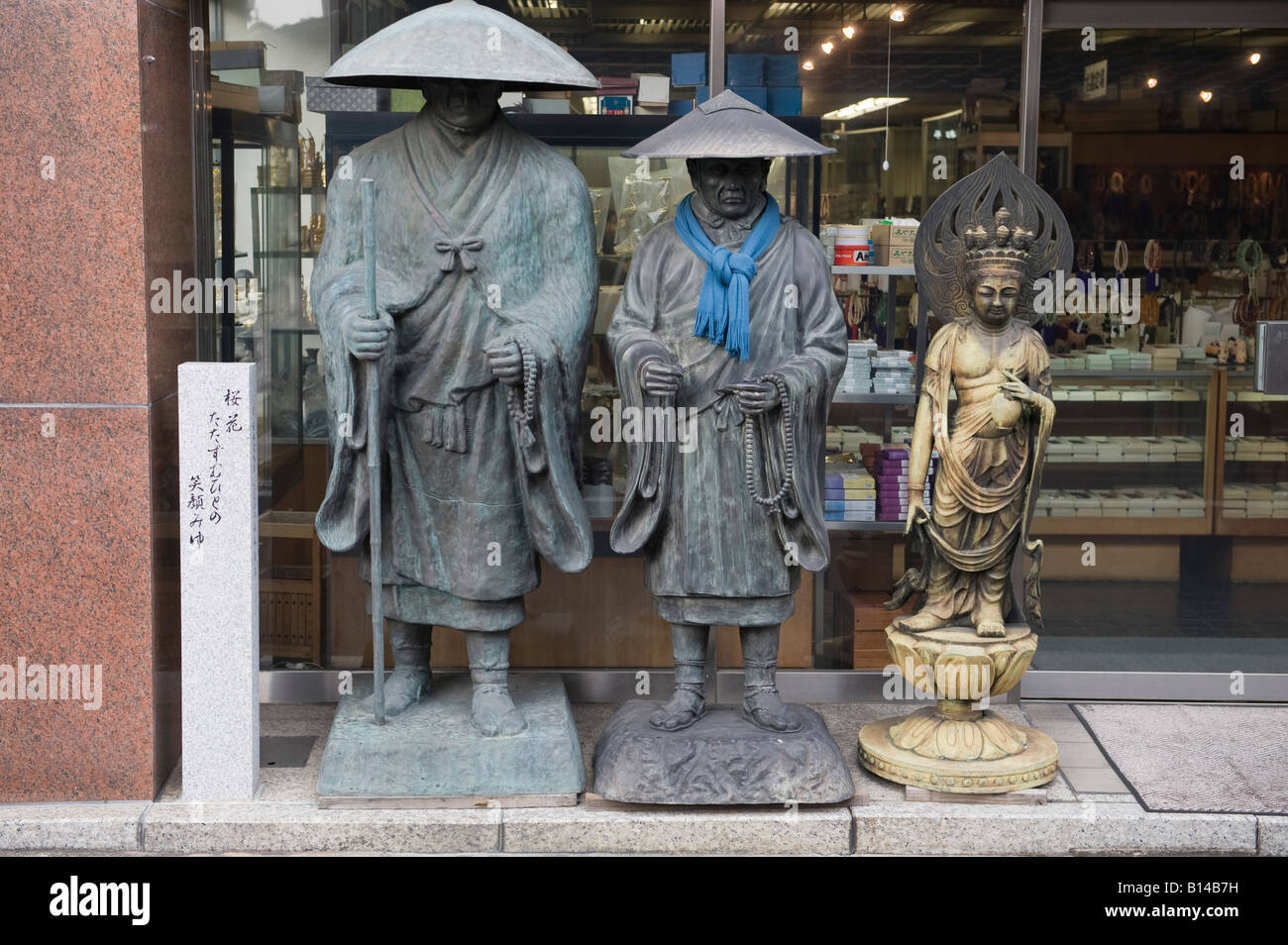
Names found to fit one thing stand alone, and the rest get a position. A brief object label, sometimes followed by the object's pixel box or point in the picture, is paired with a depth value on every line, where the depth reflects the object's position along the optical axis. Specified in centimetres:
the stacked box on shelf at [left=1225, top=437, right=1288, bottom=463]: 658
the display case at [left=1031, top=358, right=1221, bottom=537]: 655
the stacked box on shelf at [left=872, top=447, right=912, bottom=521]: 640
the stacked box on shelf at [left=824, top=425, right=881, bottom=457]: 643
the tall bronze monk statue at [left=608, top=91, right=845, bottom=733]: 511
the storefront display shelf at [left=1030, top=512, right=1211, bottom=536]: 661
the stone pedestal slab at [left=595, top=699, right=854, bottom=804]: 510
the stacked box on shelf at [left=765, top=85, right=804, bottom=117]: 617
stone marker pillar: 509
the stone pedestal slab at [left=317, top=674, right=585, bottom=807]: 513
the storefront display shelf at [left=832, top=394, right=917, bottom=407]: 636
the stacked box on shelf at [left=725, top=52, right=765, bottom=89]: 612
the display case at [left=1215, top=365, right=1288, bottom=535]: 656
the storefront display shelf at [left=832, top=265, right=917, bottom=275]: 625
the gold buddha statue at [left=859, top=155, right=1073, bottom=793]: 527
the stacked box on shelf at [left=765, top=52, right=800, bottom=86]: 614
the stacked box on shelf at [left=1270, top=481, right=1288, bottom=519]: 661
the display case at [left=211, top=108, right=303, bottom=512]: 613
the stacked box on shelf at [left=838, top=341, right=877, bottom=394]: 634
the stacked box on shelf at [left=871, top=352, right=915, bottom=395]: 632
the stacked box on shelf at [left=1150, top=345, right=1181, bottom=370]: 650
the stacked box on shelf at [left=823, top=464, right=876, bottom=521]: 641
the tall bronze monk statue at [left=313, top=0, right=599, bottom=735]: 511
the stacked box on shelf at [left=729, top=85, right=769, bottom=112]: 613
